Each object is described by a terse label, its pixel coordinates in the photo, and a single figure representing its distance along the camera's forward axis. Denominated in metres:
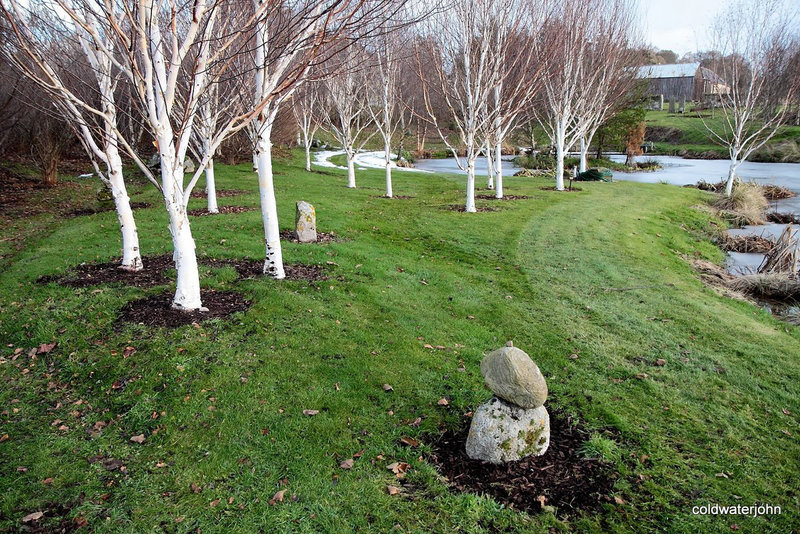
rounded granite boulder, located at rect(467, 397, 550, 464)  4.32
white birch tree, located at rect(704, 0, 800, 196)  19.72
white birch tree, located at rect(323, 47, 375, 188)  20.70
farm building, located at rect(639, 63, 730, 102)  57.36
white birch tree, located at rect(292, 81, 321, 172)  21.98
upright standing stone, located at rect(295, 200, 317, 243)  10.88
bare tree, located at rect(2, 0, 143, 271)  6.37
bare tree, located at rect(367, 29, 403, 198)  17.34
